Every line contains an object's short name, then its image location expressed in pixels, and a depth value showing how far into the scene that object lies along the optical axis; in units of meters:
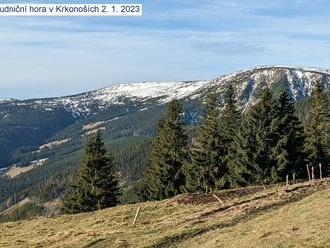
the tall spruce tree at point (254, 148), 77.38
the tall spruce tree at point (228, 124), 82.69
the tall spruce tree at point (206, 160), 81.56
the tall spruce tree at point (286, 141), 75.88
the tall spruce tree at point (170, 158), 82.88
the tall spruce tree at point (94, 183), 81.56
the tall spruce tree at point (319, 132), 82.19
